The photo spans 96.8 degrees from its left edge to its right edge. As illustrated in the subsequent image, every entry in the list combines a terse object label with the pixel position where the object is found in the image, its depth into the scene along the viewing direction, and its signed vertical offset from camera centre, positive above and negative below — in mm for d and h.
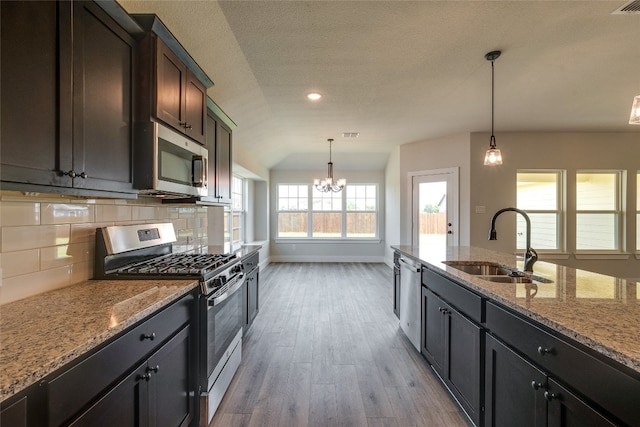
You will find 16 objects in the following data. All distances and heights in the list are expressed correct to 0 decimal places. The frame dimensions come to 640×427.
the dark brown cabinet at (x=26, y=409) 664 -484
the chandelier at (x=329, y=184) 5458 +588
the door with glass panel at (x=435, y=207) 5134 +123
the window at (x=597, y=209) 4965 +91
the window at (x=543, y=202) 4980 +212
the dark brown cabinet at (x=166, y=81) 1531 +795
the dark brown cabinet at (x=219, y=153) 2580 +603
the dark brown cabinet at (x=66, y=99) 932 +445
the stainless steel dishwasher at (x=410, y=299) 2525 -816
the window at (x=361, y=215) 7391 -37
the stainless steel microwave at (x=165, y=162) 1520 +306
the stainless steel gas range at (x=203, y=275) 1649 -385
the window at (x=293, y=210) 7355 +88
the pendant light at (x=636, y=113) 1662 +600
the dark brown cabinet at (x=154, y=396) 982 -748
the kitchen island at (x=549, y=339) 868 -490
